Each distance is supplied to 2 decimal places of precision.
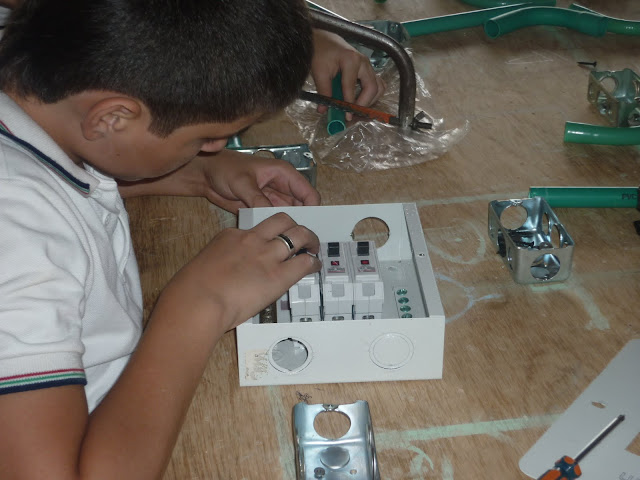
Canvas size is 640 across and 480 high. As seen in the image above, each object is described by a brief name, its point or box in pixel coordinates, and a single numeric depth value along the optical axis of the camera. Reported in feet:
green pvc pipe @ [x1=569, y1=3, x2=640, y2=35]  4.74
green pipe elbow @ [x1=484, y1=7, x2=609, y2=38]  4.75
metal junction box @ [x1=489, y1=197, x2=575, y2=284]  2.88
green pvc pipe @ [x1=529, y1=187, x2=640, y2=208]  3.32
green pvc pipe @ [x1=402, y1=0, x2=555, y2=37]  4.83
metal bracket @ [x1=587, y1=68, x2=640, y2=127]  3.94
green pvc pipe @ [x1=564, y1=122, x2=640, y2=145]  3.74
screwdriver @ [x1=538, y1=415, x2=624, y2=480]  2.15
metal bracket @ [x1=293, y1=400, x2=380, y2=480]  2.19
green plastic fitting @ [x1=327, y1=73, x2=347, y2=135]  3.97
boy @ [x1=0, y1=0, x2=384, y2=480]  1.89
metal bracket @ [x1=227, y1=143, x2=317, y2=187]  3.53
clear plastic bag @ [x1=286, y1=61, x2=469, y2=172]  3.76
